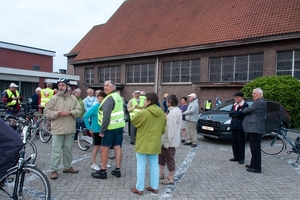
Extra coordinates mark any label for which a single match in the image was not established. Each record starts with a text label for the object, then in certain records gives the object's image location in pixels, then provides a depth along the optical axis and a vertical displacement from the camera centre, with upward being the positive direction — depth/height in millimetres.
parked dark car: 8734 -869
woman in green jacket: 4145 -712
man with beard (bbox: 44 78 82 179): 4957 -552
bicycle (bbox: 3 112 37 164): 5687 -795
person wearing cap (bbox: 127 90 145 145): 8094 -321
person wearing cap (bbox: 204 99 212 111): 16719 -605
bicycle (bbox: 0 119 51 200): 3330 -1150
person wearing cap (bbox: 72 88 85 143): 7865 -810
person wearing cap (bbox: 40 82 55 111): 9289 -37
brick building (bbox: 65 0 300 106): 16312 +3802
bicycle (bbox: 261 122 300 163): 7477 -1417
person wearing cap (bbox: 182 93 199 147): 8625 -767
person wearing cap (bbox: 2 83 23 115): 9195 -161
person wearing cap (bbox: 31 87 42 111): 10632 -260
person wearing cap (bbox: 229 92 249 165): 6410 -795
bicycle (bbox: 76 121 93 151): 7320 -1316
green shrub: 12750 +291
